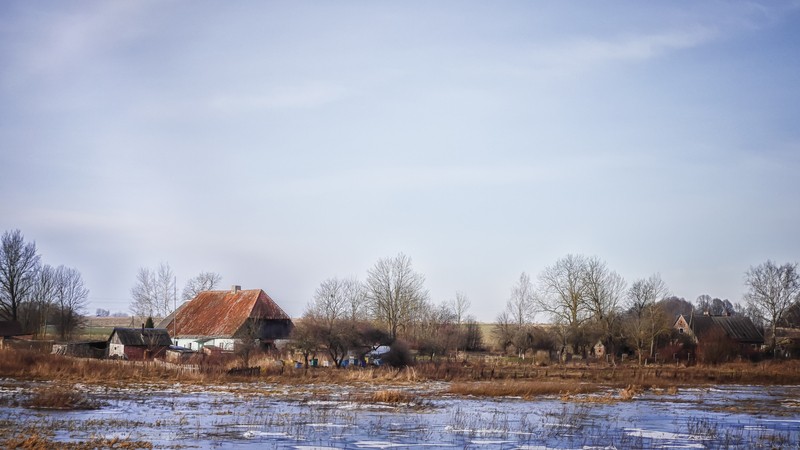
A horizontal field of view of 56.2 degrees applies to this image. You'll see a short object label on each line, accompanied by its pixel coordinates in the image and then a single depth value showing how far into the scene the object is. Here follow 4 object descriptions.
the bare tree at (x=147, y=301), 97.00
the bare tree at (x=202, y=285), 99.77
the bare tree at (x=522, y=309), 85.28
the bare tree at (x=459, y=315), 90.54
